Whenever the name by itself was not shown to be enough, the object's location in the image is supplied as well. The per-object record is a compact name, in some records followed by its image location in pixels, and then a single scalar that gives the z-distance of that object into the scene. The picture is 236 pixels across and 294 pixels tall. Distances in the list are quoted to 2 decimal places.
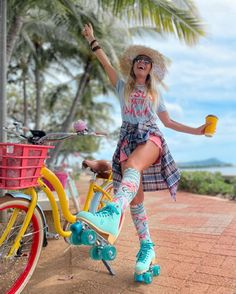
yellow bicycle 2.15
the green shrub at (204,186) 9.29
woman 2.64
